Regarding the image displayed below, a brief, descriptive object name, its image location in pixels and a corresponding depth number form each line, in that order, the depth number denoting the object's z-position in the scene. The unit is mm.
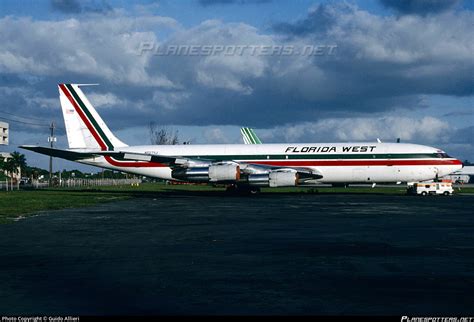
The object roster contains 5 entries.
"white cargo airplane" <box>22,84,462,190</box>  46812
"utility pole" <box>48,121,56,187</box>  100488
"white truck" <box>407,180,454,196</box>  54000
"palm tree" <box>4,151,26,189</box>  125875
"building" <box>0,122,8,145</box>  195938
